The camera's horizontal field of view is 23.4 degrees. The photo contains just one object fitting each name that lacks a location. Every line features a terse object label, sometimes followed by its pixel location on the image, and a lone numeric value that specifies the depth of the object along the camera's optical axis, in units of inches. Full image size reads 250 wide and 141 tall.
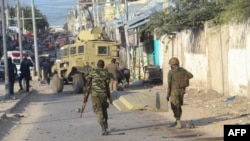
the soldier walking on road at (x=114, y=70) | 973.7
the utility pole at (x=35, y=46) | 1805.9
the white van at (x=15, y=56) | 2186.3
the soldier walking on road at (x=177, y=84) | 529.7
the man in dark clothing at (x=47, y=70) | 1496.1
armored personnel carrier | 1128.8
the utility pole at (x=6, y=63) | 968.3
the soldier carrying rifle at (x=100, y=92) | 509.0
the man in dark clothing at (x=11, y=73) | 1054.6
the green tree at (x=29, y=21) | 4539.9
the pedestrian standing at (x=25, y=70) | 1131.3
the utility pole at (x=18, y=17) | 1877.5
